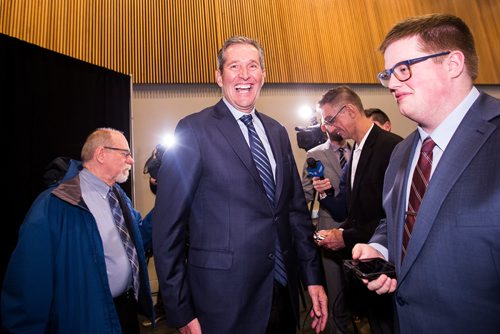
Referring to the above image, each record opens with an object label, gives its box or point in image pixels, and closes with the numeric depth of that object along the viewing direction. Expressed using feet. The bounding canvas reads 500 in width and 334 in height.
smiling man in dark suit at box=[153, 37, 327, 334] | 3.69
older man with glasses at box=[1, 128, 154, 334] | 4.96
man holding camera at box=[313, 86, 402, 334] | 5.87
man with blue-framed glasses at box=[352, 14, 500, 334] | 2.60
